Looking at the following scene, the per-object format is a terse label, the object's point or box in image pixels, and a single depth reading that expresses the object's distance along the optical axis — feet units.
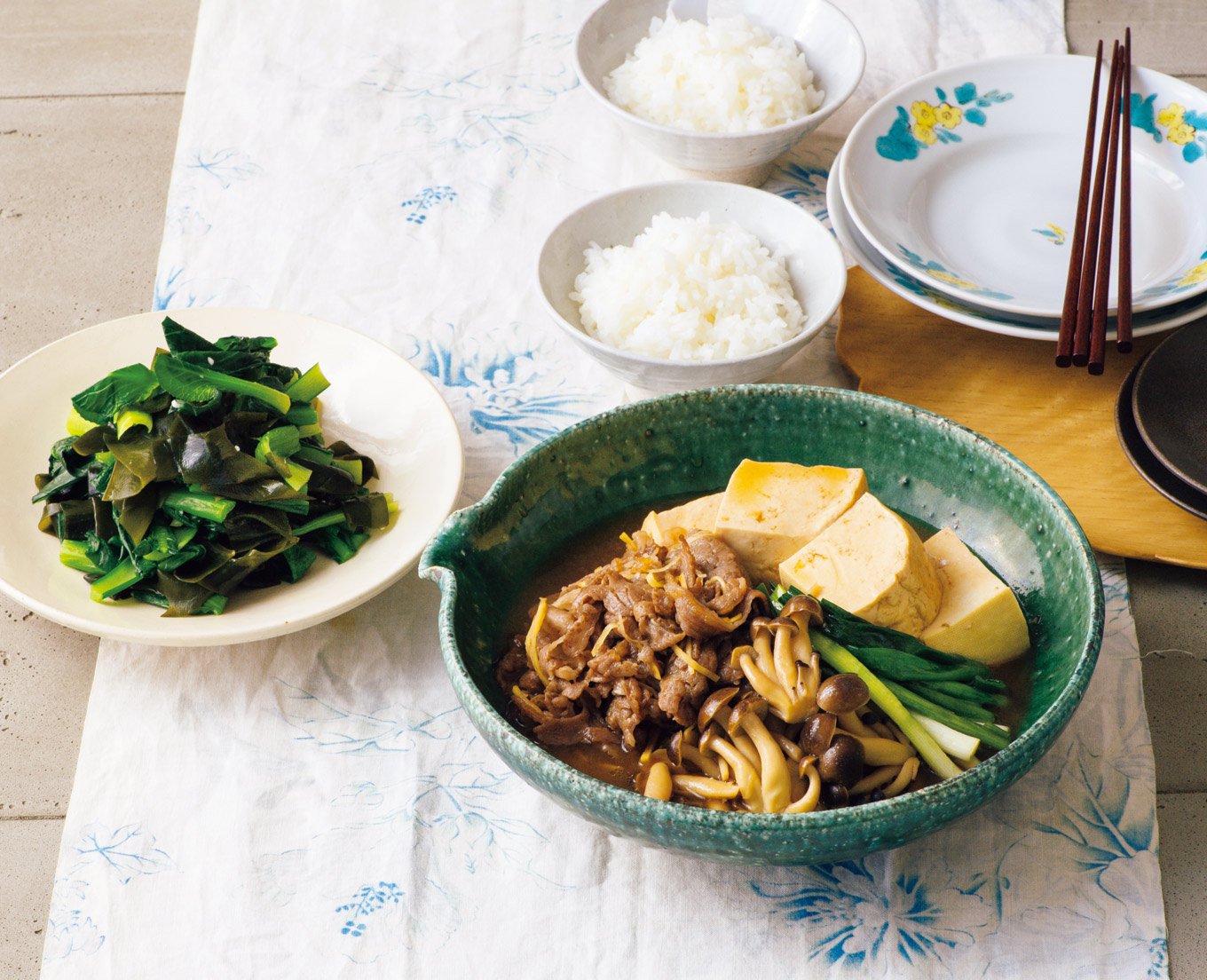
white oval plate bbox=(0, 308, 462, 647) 3.34
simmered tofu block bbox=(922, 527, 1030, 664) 3.21
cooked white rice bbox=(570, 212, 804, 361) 3.56
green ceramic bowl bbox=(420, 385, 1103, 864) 3.02
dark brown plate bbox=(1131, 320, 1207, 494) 3.44
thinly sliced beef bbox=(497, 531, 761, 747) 3.16
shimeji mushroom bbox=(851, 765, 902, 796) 3.12
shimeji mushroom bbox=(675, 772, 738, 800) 3.10
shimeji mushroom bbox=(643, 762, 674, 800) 3.11
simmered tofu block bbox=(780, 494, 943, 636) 3.20
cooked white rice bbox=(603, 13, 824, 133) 3.87
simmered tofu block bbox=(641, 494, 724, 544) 3.32
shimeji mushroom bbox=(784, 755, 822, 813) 3.07
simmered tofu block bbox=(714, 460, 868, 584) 3.29
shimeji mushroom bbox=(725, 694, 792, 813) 3.09
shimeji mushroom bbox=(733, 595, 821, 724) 3.12
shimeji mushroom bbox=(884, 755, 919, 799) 3.12
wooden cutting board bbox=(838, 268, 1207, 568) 3.49
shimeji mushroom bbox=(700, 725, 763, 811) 3.10
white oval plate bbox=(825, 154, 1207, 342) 3.59
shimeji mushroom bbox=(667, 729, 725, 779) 3.15
